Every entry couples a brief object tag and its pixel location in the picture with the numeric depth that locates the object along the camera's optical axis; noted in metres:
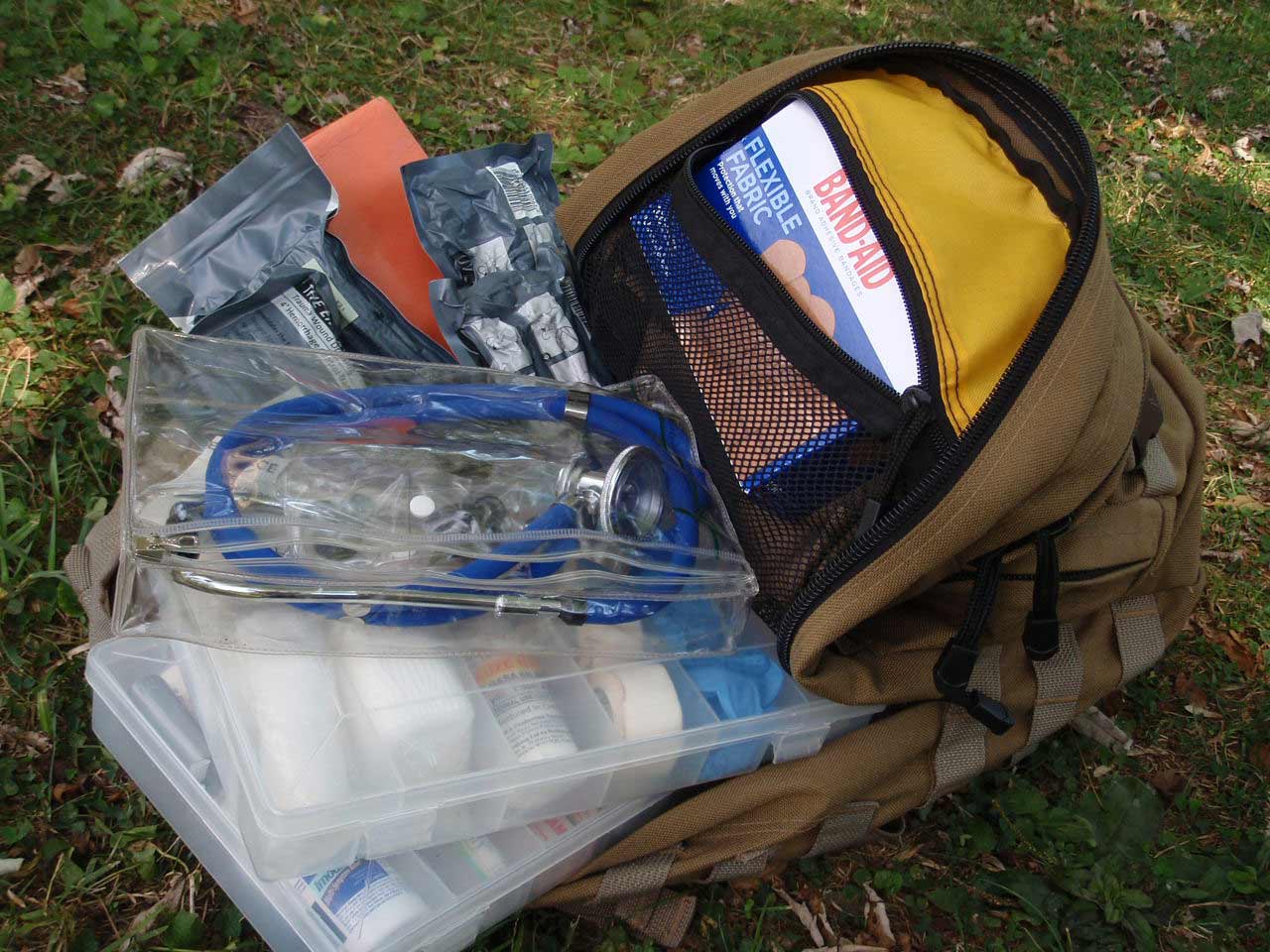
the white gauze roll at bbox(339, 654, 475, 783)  0.48
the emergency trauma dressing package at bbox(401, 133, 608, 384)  0.61
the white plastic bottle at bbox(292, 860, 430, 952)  0.47
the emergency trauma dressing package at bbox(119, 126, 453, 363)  0.60
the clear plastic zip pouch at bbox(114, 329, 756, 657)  0.47
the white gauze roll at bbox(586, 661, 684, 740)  0.52
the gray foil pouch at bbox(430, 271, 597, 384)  0.61
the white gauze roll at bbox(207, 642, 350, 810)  0.46
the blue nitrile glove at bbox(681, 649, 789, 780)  0.55
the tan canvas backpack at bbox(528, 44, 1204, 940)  0.49
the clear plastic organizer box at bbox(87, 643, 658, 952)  0.48
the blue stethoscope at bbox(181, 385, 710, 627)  0.47
